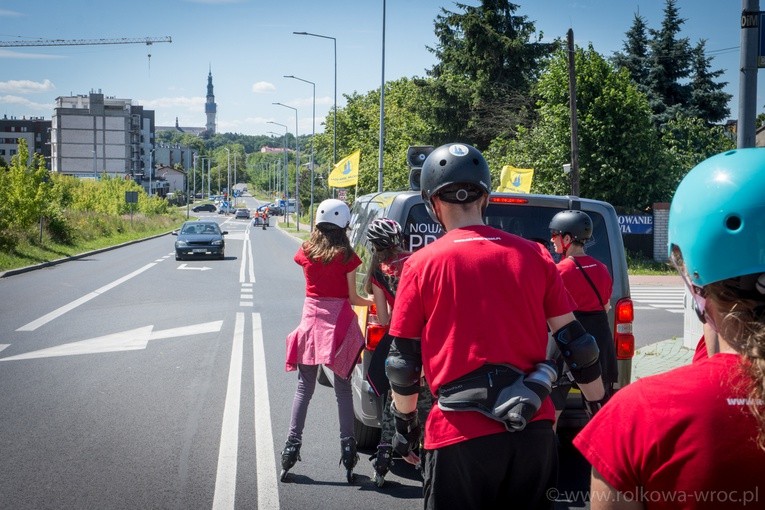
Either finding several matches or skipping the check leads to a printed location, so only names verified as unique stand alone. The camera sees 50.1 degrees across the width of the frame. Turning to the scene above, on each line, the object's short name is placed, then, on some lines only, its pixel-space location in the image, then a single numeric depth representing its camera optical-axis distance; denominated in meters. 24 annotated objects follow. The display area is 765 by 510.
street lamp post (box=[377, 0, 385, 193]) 31.98
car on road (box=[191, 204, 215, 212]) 131.69
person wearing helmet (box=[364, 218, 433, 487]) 5.25
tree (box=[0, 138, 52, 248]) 27.95
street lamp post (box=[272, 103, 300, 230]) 64.25
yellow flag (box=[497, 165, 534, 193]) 24.27
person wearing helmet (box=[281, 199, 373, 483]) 5.64
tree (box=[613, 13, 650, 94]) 48.09
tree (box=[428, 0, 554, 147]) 44.31
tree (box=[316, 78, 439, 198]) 46.25
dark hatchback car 30.70
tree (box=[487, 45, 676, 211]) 34.00
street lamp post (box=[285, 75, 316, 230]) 53.53
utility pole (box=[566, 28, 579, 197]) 25.17
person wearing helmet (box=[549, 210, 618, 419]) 5.48
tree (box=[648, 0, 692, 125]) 46.72
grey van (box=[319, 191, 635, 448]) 5.86
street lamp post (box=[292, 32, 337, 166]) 41.08
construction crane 107.75
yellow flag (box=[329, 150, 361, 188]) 31.42
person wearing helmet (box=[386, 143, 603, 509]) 2.74
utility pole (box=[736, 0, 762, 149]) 7.03
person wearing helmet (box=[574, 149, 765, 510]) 1.56
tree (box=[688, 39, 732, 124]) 47.03
